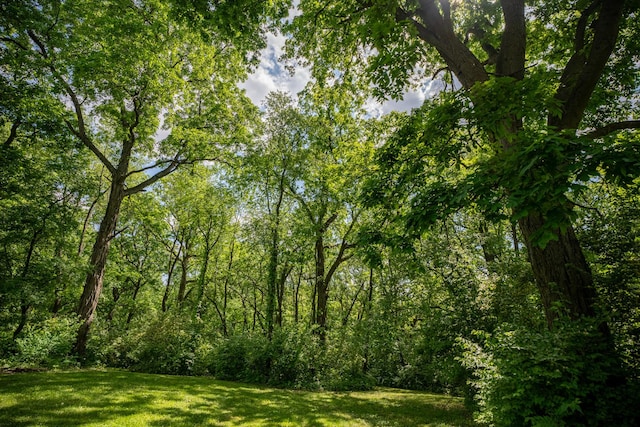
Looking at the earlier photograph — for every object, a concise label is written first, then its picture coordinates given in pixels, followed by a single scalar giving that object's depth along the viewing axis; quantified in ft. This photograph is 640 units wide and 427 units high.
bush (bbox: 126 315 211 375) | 50.96
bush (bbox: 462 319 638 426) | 13.12
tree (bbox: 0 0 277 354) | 30.53
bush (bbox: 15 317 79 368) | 36.50
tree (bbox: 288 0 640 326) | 11.16
